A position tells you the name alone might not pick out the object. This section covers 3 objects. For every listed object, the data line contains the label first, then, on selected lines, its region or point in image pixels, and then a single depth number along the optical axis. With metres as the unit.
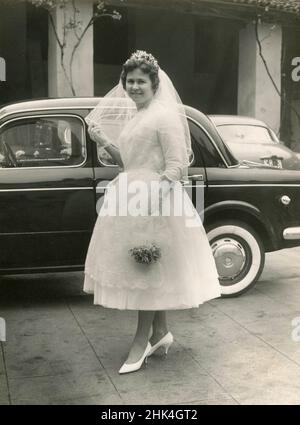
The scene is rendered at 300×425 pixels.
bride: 3.71
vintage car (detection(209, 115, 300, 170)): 9.51
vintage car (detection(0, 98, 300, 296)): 5.11
